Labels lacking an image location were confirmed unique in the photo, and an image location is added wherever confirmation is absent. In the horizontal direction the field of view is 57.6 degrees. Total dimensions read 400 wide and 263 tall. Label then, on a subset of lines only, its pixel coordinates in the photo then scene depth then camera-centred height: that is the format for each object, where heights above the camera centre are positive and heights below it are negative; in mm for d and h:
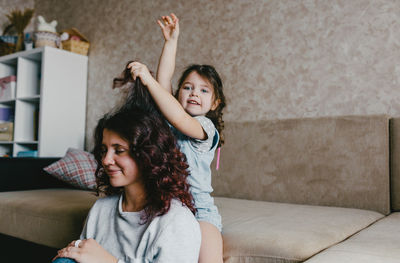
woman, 897 -170
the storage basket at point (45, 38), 2961 +795
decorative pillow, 2199 -213
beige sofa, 1066 -263
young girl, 967 +71
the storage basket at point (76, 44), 3080 +789
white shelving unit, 2889 +297
